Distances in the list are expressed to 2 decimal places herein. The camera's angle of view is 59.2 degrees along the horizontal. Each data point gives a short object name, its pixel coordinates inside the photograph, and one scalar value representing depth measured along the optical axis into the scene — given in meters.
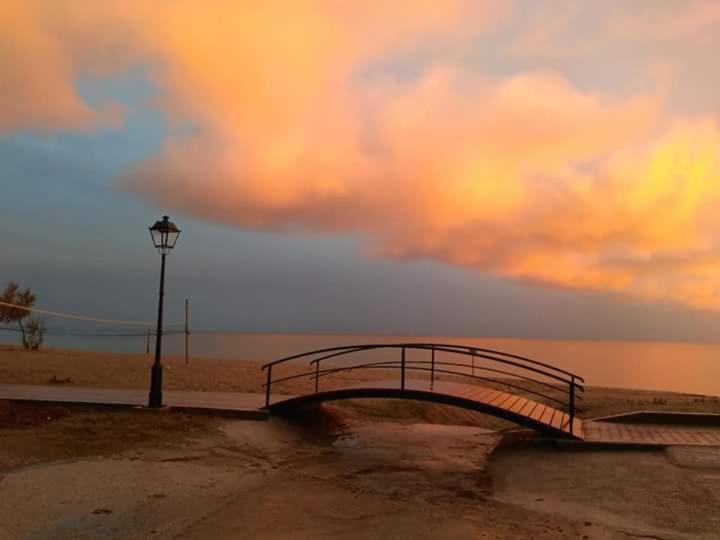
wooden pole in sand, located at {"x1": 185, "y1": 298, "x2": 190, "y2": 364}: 30.84
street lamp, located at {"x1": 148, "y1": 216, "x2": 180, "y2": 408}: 12.73
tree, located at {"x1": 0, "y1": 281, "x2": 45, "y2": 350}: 36.31
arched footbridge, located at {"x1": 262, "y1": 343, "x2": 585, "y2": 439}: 11.10
